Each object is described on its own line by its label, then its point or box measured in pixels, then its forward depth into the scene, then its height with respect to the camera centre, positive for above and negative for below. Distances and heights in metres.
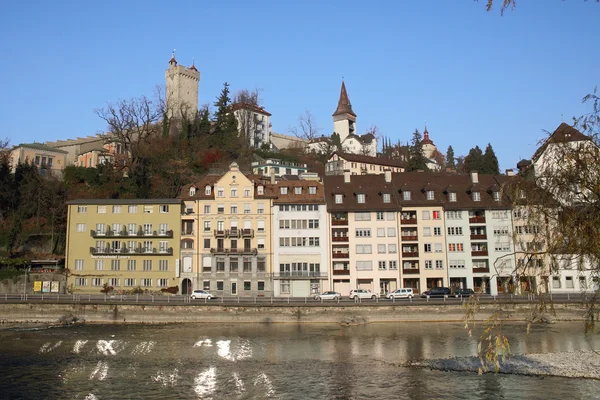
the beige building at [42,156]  102.75 +24.52
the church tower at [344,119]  176.02 +51.44
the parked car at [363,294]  62.00 -2.27
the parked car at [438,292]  59.70 -2.20
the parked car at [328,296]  60.45 -2.36
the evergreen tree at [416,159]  108.06 +23.08
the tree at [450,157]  176.10 +39.75
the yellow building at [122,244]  67.31 +4.45
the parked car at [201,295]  61.03 -1.97
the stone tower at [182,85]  130.50 +47.61
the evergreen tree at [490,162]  108.56 +22.31
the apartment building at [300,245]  67.25 +3.90
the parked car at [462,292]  58.84 -2.20
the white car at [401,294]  59.70 -2.27
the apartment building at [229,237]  67.50 +5.12
